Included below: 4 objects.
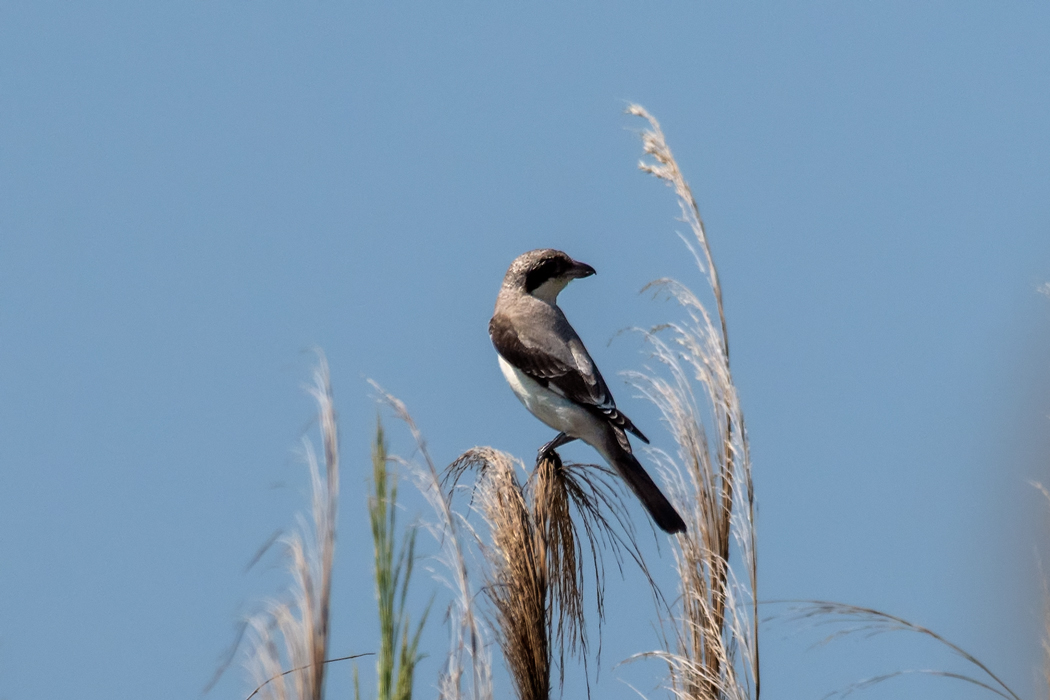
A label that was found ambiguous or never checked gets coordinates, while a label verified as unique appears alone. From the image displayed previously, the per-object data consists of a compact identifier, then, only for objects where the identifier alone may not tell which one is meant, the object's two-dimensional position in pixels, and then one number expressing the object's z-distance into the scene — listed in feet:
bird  34.71
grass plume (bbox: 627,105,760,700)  25.94
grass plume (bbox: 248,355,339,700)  17.35
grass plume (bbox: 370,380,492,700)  18.19
